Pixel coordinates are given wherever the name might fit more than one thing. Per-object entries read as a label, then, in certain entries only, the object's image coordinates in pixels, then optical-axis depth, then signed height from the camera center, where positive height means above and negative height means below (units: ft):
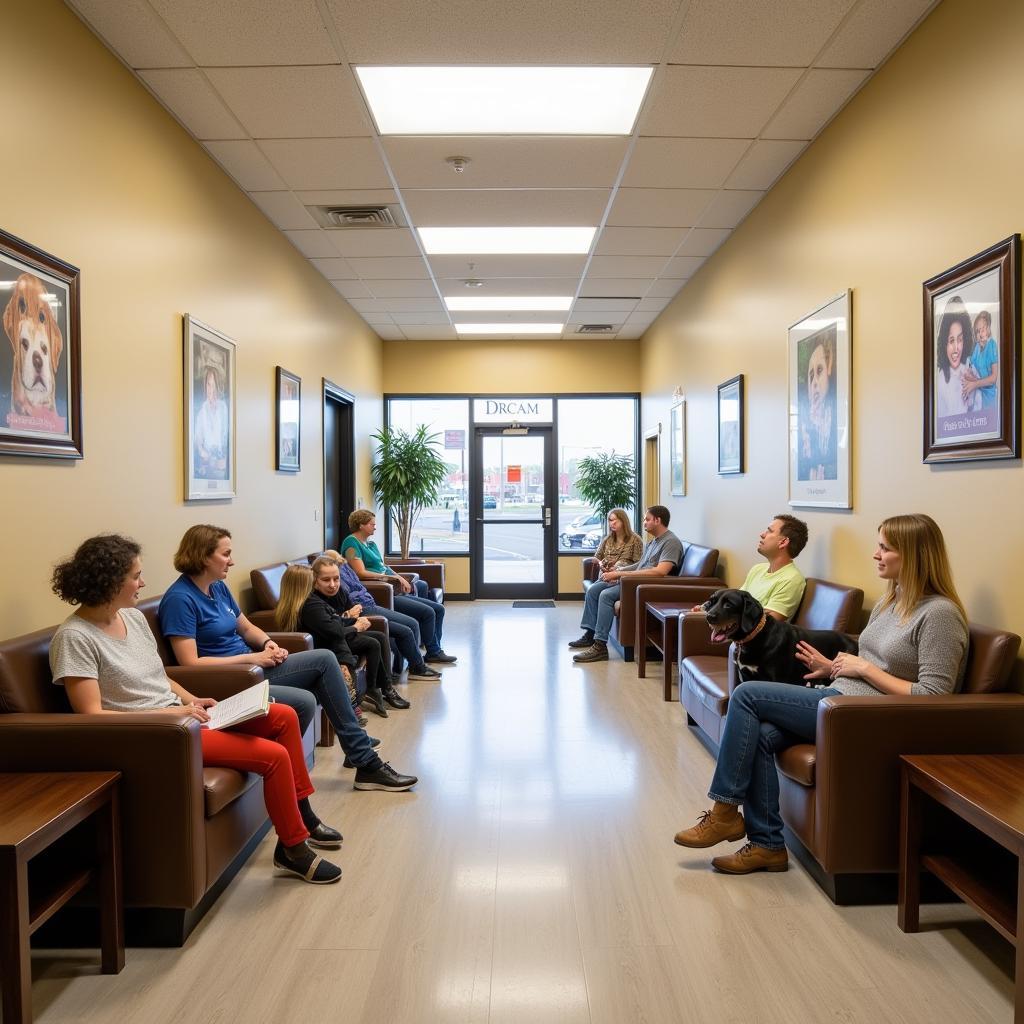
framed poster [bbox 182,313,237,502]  13.09 +1.50
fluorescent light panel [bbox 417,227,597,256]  18.61 +6.11
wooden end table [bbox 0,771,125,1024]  5.82 -2.83
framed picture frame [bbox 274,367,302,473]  18.03 +1.80
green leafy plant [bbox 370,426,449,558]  28.68 +0.85
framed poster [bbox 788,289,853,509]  12.53 +1.54
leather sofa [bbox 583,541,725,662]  19.77 -2.06
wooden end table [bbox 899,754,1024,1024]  6.23 -2.79
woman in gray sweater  8.45 -2.01
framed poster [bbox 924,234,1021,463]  8.34 +1.55
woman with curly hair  7.93 -1.91
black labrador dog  10.30 -1.80
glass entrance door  32.42 -0.68
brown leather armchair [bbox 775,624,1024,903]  8.00 -2.49
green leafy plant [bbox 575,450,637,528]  31.09 +0.60
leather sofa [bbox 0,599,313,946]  7.34 -2.66
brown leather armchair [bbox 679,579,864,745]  11.61 -2.78
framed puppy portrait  8.43 +1.61
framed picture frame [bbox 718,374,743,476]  18.04 +1.67
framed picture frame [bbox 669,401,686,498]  24.31 +1.52
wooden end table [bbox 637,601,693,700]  16.79 -3.06
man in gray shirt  21.04 -2.27
